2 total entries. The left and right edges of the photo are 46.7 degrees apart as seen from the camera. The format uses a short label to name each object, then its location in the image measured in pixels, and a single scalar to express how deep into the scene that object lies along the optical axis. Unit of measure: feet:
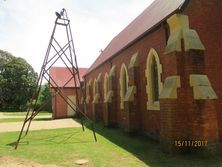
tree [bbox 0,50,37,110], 180.65
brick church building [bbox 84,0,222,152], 30.19
